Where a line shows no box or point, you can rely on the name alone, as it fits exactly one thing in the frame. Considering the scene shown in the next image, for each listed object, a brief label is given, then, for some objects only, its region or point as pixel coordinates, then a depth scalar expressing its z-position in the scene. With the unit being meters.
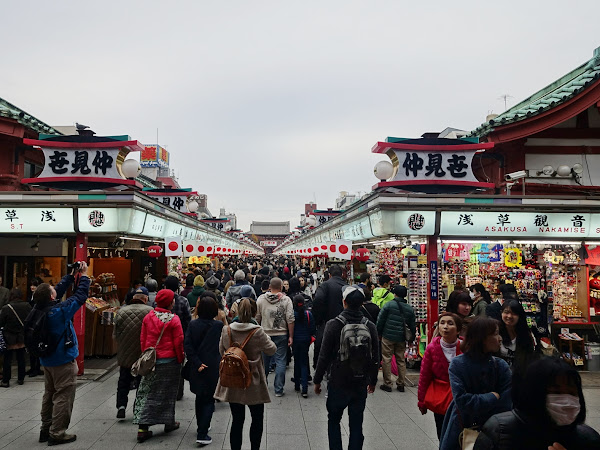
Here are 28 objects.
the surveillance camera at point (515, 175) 11.09
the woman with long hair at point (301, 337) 8.70
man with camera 6.01
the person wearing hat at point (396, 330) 8.88
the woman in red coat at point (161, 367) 6.24
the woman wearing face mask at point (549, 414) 2.39
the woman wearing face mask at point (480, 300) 8.77
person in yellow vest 9.74
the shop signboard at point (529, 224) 10.30
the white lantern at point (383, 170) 10.89
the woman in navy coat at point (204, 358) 5.97
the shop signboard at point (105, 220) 9.57
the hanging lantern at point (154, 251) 16.39
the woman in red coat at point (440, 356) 4.65
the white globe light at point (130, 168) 11.63
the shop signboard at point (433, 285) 9.79
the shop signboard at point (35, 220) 9.73
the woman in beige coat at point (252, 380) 5.26
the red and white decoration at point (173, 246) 13.53
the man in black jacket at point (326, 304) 8.47
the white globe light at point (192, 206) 22.41
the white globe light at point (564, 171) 11.70
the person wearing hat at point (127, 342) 7.11
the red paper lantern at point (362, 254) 17.14
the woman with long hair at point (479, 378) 3.75
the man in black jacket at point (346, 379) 5.04
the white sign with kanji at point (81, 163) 10.91
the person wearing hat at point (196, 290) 9.88
